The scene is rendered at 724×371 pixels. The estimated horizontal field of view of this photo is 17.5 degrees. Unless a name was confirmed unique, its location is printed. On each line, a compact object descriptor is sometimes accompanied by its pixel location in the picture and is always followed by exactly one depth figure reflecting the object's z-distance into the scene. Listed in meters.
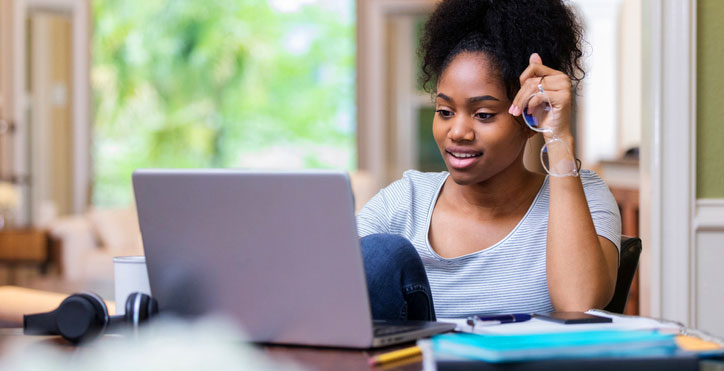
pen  3.30
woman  3.69
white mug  3.43
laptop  3.23
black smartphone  3.24
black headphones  3.34
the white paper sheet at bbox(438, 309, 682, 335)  3.20
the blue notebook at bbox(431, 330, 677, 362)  3.05
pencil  3.19
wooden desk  3.18
